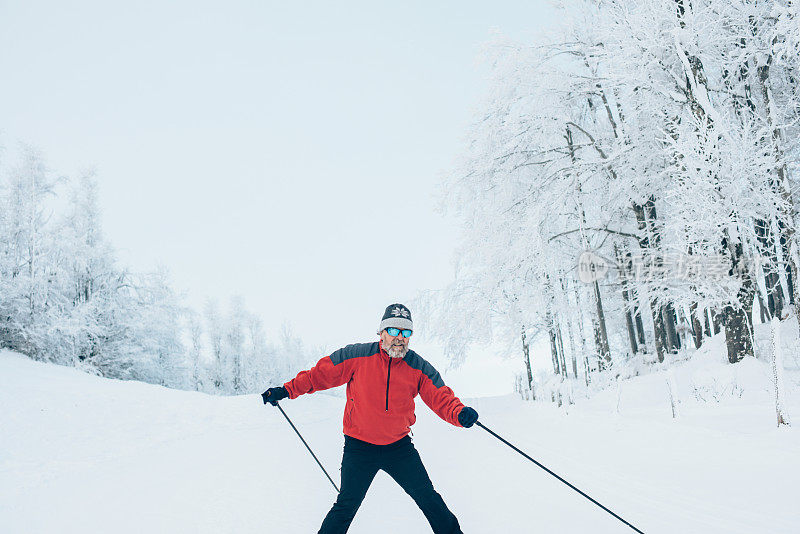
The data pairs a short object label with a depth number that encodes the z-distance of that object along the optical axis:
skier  3.35
